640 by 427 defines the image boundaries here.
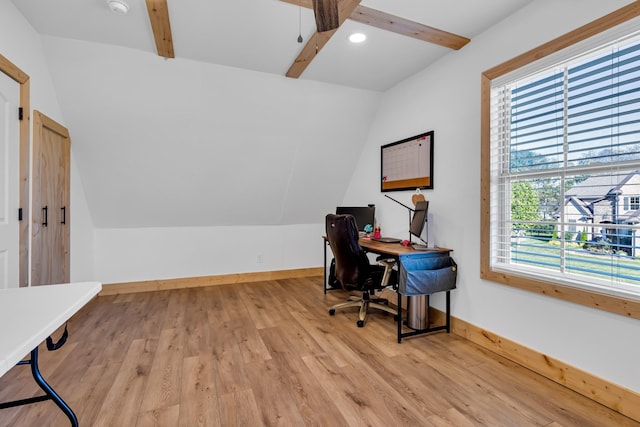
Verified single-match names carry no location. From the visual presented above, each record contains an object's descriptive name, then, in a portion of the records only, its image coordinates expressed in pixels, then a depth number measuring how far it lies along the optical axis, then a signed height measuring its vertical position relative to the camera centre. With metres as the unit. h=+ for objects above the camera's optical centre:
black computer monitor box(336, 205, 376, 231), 3.84 -0.02
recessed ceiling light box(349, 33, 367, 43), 2.47 +1.44
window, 1.70 +0.29
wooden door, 2.45 +0.08
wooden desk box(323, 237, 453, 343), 2.52 -0.36
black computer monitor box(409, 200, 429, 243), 2.77 -0.06
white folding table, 0.86 -0.37
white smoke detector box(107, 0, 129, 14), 2.04 +1.41
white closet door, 2.01 +0.21
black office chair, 2.81 -0.50
